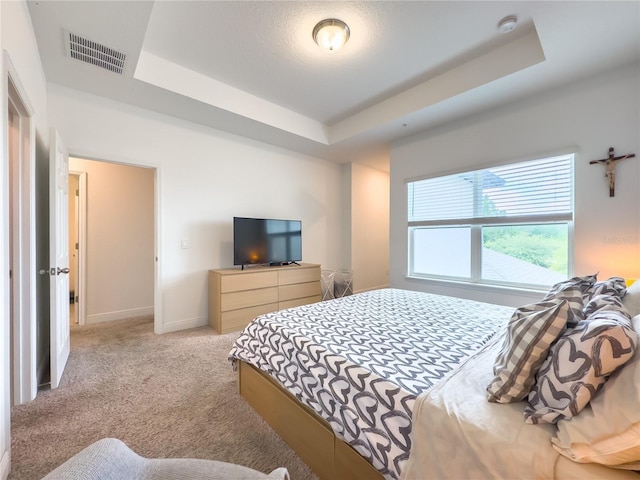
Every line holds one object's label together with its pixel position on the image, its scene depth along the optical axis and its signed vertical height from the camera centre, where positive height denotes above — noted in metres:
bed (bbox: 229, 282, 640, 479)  0.90 -0.60
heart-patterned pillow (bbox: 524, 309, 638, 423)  0.73 -0.37
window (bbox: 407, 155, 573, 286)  2.79 +0.16
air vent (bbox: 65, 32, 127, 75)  2.08 +1.51
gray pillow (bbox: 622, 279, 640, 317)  1.25 -0.31
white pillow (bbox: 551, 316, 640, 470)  0.64 -0.48
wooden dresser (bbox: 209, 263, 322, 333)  3.26 -0.73
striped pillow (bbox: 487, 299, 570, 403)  0.89 -0.39
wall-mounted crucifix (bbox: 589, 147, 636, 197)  2.42 +0.60
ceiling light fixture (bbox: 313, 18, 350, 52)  2.15 +1.67
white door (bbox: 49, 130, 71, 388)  2.03 -0.17
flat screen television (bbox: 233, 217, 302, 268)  3.59 -0.05
